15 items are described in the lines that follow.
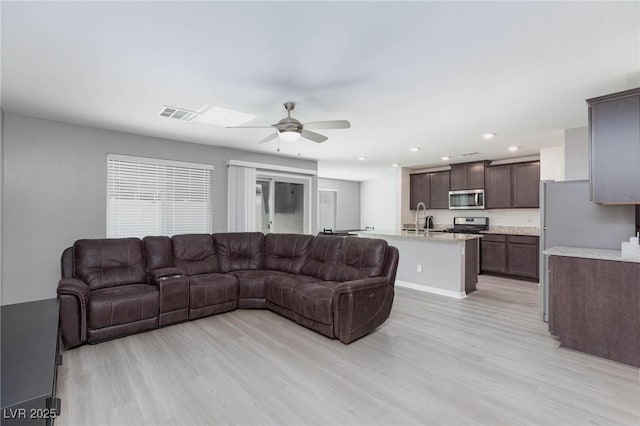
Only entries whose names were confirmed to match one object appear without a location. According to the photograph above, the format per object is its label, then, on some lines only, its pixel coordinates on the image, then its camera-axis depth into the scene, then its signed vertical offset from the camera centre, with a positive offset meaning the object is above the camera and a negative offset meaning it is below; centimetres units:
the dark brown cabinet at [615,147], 262 +62
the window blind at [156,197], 430 +28
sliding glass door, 601 +23
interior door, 948 +20
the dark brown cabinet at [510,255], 566 -79
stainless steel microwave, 658 +36
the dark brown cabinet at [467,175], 660 +90
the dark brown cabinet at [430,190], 726 +65
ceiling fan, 286 +87
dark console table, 149 -90
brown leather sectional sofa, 304 -83
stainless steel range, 677 -23
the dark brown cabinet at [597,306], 255 -83
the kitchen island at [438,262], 471 -79
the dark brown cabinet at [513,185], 591 +61
